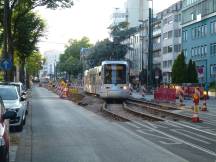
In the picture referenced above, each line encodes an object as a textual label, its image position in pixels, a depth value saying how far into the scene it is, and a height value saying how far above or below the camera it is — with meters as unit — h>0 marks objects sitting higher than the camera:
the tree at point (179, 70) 80.17 +1.92
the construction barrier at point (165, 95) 44.41 -0.85
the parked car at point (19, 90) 22.24 -0.26
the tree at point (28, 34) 57.50 +5.02
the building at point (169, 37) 110.56 +9.29
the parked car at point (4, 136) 8.86 -0.82
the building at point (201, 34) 83.94 +7.67
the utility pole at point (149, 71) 70.40 +1.61
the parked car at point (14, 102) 18.83 -0.62
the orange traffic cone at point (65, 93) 55.06 -0.87
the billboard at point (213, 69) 82.69 +2.10
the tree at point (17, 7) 38.50 +5.60
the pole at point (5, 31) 36.22 +3.38
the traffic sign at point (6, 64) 34.06 +1.14
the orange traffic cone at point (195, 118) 23.89 -1.39
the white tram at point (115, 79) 42.84 +0.35
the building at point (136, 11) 156.12 +19.64
